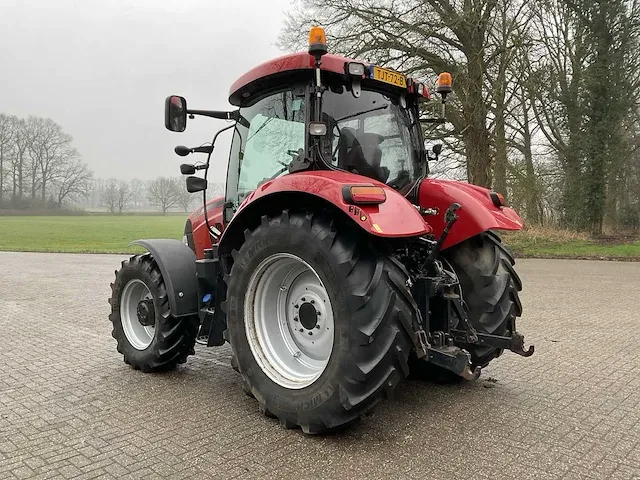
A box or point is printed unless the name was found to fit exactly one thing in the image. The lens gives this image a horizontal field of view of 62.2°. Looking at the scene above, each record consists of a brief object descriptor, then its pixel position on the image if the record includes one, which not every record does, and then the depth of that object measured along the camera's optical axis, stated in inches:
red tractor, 115.3
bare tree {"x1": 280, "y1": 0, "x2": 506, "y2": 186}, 613.3
